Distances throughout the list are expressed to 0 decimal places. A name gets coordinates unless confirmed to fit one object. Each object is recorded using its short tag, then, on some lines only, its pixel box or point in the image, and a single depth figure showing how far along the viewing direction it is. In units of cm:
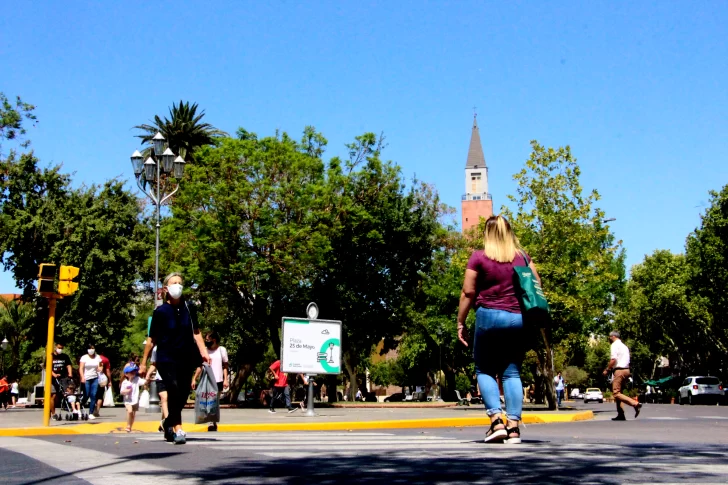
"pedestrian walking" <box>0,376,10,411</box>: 3570
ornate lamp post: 2409
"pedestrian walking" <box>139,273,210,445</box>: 816
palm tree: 5141
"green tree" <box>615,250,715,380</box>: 6203
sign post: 2025
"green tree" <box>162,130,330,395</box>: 3177
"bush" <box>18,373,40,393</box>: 6775
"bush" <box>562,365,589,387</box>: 9488
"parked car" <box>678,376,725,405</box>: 4778
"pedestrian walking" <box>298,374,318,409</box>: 2024
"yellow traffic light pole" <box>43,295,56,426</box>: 1405
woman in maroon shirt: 741
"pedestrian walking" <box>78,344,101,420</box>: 1903
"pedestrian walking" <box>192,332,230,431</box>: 1256
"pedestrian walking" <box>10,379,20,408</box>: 4456
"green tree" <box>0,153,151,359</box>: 3781
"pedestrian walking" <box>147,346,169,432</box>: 861
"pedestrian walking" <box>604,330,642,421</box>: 1600
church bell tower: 13612
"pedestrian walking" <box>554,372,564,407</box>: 4469
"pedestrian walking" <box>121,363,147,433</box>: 1261
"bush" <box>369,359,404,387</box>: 10253
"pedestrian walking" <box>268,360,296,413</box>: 2439
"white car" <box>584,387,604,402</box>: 7062
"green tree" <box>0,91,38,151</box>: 3291
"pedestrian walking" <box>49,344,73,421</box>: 1967
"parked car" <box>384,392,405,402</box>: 9525
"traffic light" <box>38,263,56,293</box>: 1374
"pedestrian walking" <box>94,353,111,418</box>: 2012
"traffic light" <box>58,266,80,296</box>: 1420
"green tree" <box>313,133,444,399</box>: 3672
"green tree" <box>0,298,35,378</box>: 6159
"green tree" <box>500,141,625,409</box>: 2598
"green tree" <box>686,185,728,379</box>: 5247
